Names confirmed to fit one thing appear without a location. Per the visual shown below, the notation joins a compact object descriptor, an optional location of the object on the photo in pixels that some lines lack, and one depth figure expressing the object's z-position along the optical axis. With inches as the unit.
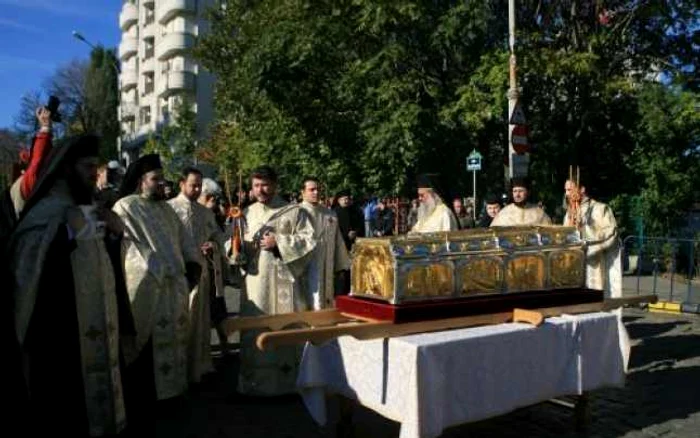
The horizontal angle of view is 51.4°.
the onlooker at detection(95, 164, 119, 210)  226.7
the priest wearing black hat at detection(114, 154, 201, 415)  214.2
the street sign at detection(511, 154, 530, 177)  498.9
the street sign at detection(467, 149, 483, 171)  548.4
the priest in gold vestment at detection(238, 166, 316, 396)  233.6
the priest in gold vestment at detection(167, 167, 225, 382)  256.4
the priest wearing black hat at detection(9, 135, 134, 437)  159.0
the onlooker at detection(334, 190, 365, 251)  426.1
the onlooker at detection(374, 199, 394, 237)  607.9
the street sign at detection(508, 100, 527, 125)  494.6
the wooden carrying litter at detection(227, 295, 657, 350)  154.4
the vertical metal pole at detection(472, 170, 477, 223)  571.8
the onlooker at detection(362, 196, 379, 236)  656.4
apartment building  1958.7
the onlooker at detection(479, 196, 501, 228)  391.9
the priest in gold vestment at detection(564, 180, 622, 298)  295.6
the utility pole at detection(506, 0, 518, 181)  513.7
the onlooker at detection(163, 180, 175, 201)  325.8
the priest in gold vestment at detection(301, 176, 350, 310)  241.3
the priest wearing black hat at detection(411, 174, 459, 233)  244.4
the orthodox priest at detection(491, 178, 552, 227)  280.4
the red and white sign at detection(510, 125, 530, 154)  494.0
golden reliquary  170.7
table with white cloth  156.8
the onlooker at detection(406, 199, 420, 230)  476.4
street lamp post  1362.1
